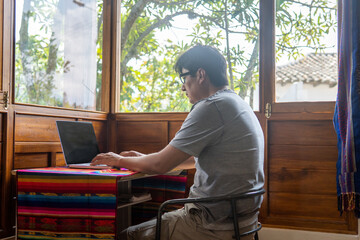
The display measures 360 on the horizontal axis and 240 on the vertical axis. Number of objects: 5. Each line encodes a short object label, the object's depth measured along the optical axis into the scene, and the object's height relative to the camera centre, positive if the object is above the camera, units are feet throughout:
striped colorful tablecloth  5.67 -1.12
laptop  7.35 -0.24
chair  4.81 -0.88
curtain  6.96 +0.43
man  5.11 -0.43
